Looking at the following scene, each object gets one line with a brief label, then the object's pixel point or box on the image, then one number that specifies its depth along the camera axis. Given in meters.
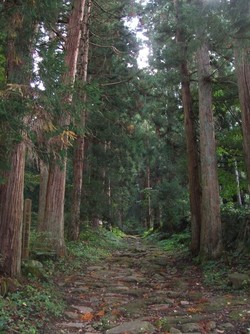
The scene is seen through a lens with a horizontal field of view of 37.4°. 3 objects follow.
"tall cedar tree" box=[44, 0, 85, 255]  9.92
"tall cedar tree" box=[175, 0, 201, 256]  11.41
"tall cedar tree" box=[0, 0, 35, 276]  5.53
